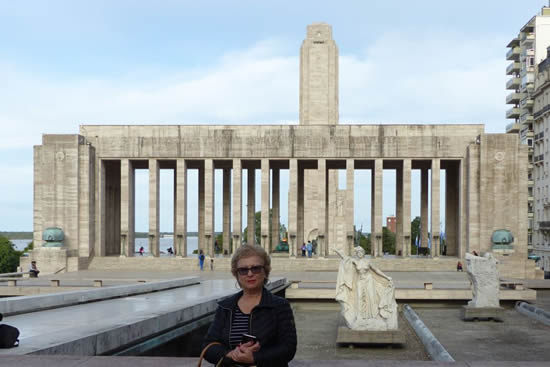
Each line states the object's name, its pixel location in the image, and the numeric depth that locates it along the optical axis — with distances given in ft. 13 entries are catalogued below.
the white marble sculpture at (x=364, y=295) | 57.00
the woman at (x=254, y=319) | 16.55
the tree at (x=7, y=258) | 230.48
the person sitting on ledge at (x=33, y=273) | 112.13
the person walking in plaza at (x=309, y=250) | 146.24
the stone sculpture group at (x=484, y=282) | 71.20
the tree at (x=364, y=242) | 348.12
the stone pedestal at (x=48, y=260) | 131.03
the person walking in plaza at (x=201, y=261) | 131.44
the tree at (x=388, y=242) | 360.85
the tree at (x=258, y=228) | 329.07
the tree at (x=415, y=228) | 377.44
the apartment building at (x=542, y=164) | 196.76
